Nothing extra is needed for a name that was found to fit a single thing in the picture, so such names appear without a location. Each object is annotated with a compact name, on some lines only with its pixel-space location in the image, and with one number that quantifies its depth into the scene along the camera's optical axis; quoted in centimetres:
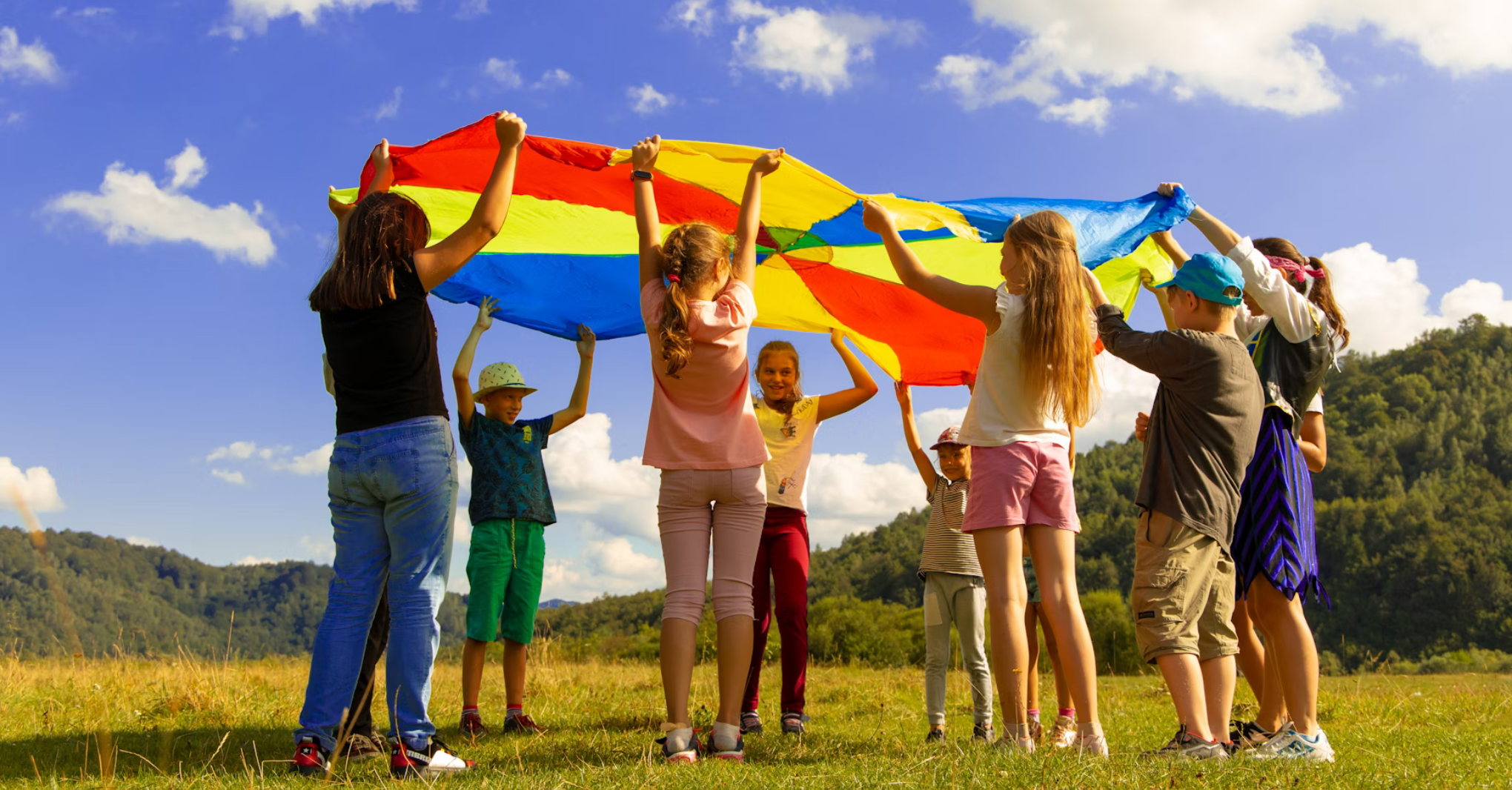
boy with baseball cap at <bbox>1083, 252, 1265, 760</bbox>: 305
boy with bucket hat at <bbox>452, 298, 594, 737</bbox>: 443
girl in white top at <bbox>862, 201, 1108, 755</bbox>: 309
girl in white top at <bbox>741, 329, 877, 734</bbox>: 450
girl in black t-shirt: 307
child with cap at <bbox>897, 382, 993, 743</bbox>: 432
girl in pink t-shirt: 318
